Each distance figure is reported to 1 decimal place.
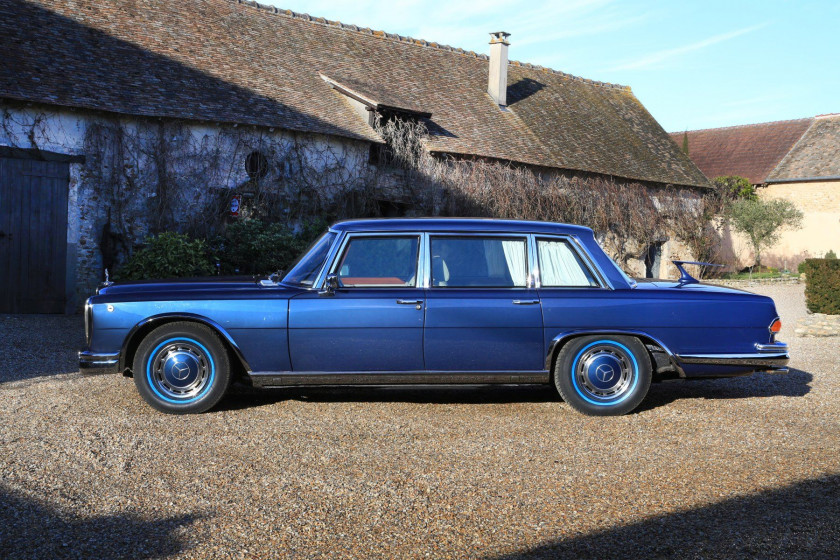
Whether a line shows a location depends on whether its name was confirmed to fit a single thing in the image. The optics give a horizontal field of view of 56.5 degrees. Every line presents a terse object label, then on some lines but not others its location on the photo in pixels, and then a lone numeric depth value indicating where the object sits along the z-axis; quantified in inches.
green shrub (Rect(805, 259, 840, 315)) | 598.2
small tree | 1195.3
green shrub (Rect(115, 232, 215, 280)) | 517.3
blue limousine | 232.8
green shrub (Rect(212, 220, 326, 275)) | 603.5
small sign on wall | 661.9
